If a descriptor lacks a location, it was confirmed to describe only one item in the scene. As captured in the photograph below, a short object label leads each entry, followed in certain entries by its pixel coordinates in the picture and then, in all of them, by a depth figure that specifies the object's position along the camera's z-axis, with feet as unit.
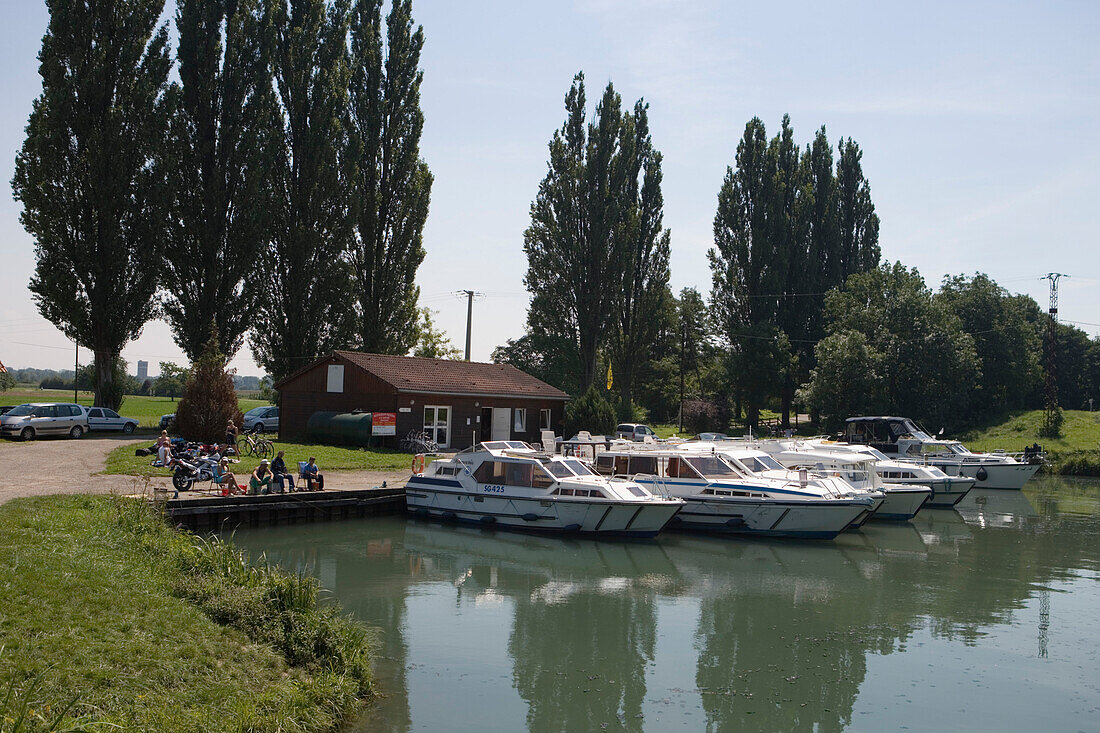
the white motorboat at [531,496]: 74.13
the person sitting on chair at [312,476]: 81.56
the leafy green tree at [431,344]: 220.23
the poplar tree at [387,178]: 152.35
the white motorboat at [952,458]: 122.72
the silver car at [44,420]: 106.11
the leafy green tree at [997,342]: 195.52
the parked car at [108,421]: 118.73
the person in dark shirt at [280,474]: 78.79
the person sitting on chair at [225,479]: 75.82
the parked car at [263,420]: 145.89
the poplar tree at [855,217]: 204.03
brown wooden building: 122.83
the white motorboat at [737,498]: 76.79
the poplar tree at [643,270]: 182.09
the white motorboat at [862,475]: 90.02
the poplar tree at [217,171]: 136.05
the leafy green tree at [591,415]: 139.44
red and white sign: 117.50
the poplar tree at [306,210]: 145.18
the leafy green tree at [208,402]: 98.53
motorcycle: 75.05
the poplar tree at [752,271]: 189.67
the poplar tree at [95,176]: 124.67
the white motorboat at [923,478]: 101.50
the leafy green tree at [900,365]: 169.07
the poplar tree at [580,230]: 173.17
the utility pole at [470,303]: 187.62
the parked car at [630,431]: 143.41
